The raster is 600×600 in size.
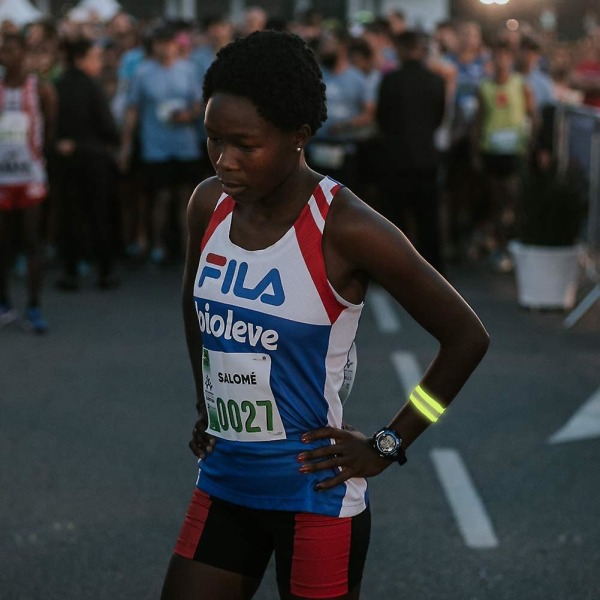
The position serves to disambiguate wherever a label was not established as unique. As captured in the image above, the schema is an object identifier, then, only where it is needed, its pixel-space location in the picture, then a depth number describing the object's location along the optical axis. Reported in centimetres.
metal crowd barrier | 1061
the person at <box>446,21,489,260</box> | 1322
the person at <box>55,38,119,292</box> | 1112
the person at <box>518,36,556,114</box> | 1319
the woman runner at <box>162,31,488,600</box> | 288
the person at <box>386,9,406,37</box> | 1767
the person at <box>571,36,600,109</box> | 1369
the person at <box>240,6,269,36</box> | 1455
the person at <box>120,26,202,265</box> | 1225
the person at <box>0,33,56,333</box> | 973
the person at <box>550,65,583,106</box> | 1652
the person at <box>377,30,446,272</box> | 1152
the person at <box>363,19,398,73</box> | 1472
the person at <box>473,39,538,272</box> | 1260
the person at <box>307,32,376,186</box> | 1227
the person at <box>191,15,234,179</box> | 1352
